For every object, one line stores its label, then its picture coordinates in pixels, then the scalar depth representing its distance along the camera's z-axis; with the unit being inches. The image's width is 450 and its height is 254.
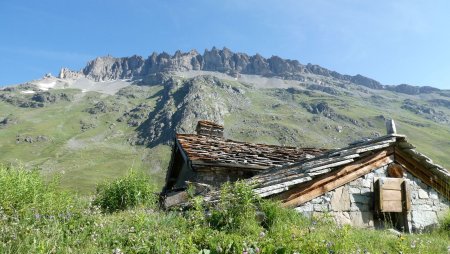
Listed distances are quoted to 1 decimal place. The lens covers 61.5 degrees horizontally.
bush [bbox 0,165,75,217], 263.7
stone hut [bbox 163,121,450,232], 398.0
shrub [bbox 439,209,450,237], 427.5
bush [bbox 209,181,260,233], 294.4
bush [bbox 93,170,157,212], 507.8
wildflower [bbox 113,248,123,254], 193.2
